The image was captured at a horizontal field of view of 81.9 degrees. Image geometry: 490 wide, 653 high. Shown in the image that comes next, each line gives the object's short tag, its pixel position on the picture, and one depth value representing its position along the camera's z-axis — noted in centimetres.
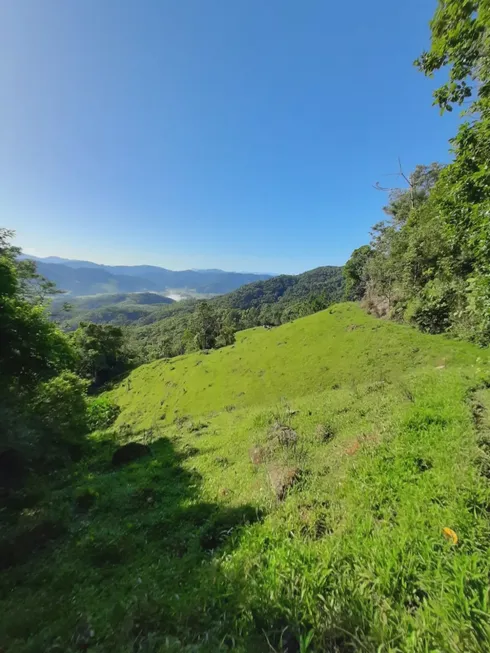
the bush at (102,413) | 4078
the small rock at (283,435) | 1149
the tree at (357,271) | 6368
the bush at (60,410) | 1764
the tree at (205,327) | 7988
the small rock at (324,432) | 1159
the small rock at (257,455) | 1103
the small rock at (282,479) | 790
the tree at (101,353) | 6794
